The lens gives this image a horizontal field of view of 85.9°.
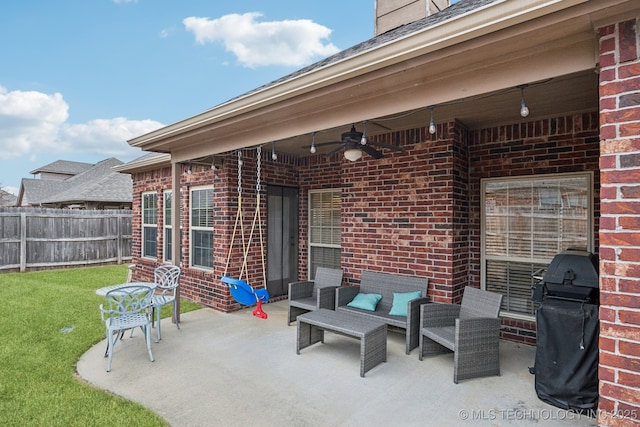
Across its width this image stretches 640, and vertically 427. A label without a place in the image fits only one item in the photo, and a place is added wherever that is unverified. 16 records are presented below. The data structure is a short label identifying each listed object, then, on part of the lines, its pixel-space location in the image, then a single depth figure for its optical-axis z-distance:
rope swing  4.67
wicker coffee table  3.39
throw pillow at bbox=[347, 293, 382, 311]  4.43
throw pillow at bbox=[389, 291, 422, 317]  4.16
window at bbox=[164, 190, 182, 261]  7.57
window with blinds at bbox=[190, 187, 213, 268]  6.36
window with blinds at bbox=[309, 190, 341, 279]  6.25
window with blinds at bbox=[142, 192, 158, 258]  8.06
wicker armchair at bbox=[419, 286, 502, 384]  3.20
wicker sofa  3.91
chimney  5.71
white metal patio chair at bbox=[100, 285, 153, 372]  3.65
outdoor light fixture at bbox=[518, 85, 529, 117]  2.48
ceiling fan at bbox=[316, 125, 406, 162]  3.93
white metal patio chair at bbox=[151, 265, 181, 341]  4.37
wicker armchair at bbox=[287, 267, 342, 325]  4.70
